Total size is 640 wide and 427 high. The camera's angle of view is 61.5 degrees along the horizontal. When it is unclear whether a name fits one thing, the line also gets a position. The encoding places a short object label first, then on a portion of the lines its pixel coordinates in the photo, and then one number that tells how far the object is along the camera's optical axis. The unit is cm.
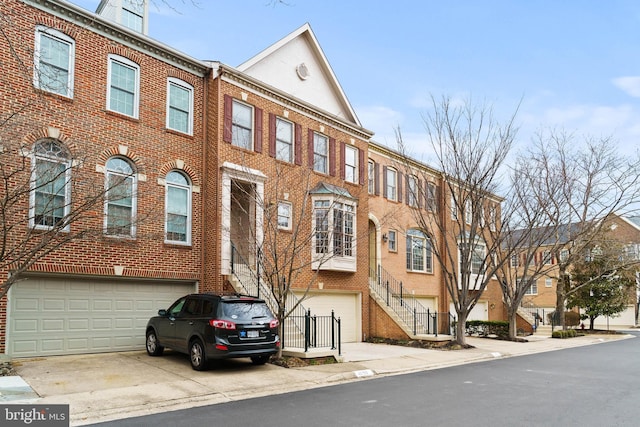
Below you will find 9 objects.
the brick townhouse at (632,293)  4294
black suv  1166
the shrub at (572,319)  4121
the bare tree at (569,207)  2575
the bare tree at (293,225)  1677
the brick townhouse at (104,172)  1293
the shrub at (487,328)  2559
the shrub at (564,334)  2797
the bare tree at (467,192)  1991
